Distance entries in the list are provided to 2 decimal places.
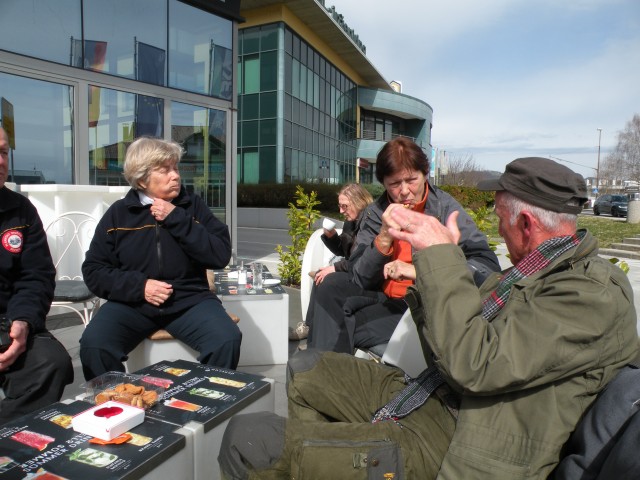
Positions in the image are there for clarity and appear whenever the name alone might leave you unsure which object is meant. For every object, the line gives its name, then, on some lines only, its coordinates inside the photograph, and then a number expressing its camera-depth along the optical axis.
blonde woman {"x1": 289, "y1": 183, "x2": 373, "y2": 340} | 4.23
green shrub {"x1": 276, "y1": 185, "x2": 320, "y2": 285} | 6.51
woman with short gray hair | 2.72
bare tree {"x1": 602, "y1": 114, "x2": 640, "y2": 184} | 50.03
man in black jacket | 2.21
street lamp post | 65.19
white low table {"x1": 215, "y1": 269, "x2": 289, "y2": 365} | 3.81
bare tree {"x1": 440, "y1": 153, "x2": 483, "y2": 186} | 37.31
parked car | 31.25
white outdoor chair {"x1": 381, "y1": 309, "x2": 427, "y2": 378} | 2.32
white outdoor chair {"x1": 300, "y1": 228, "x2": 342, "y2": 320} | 4.55
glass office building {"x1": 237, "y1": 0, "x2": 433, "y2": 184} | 20.70
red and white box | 1.57
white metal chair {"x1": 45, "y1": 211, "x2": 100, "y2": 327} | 4.60
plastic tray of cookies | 1.80
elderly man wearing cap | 1.25
